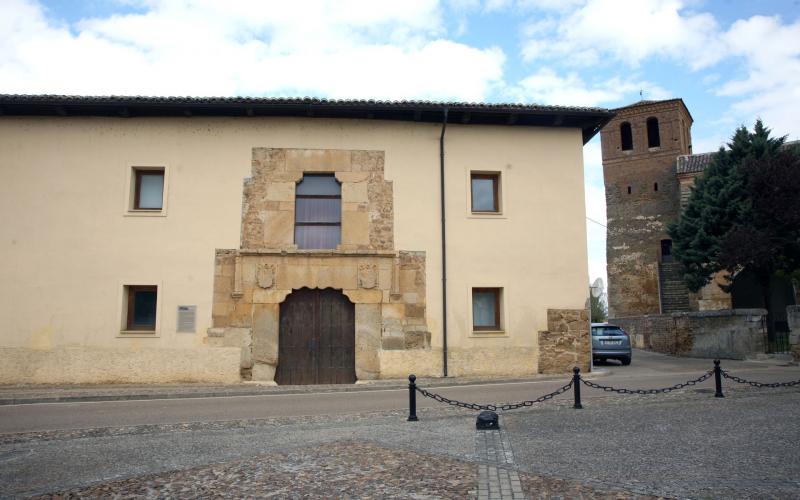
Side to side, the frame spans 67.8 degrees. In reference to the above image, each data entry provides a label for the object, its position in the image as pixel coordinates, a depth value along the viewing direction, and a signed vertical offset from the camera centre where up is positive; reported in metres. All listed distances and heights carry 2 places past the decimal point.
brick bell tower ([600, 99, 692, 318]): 36.88 +7.99
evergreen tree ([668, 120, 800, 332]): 20.03 +4.15
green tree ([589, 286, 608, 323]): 62.34 +1.86
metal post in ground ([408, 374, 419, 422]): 8.24 -1.02
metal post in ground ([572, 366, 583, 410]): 9.09 -0.92
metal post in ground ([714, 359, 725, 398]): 10.07 -0.85
